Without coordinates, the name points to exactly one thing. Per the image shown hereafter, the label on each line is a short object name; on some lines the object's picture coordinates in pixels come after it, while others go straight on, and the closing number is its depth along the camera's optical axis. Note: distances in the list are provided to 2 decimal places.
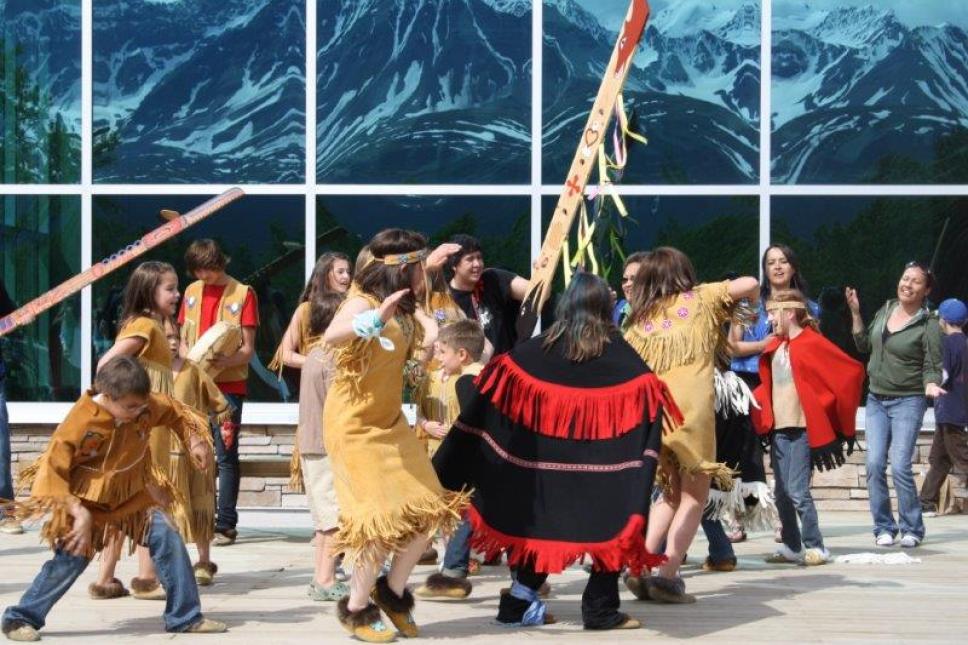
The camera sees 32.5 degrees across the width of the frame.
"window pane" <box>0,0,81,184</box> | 11.42
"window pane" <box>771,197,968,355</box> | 11.04
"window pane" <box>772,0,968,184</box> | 11.16
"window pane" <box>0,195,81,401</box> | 11.30
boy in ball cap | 10.24
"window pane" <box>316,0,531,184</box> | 11.30
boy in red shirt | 9.15
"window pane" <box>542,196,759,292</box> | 11.11
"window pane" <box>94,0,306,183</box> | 11.41
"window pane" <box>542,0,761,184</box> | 11.20
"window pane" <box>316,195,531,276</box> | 11.18
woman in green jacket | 9.04
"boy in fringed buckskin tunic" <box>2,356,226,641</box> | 6.12
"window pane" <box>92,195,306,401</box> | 11.24
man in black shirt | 8.00
